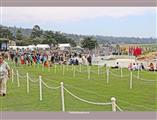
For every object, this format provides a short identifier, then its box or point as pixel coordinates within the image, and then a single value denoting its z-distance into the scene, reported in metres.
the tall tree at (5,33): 108.24
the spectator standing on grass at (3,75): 17.91
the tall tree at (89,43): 95.69
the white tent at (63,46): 83.04
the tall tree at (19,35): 111.81
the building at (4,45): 67.31
